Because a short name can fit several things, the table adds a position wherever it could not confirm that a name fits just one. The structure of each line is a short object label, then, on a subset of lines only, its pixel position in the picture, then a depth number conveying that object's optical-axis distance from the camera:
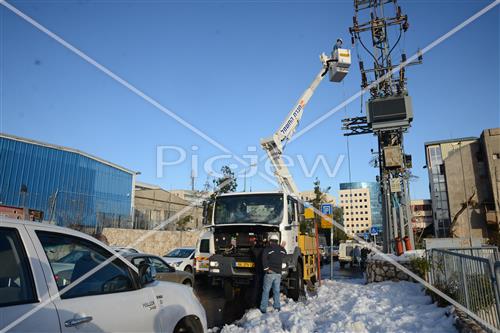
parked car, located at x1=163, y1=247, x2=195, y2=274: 14.29
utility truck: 9.70
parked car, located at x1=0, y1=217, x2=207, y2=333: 2.56
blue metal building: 21.11
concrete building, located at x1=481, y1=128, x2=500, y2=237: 35.12
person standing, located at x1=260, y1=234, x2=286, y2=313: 8.95
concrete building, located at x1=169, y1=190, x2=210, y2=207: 35.91
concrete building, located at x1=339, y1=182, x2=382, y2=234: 116.38
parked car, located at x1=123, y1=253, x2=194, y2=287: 10.03
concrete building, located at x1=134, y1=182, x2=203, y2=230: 26.38
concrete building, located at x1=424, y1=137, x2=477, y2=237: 44.34
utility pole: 19.08
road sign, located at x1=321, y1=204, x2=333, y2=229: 14.60
